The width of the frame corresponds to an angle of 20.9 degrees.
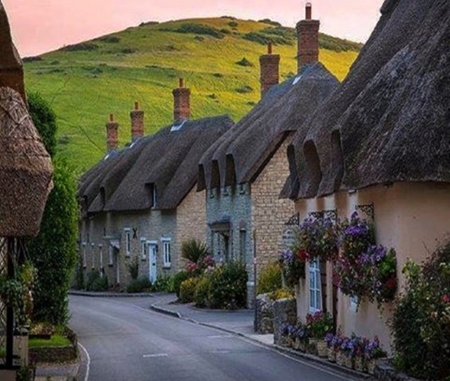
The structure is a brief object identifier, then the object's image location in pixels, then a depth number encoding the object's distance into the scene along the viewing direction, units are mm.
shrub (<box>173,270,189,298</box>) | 50812
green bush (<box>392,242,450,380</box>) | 16875
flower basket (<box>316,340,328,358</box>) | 25578
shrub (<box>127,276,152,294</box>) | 59156
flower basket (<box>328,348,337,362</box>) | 24484
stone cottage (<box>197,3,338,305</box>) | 41875
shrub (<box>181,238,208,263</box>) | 50406
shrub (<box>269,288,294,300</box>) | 32025
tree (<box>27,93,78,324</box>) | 29625
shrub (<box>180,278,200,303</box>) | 47688
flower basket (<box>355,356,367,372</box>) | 22027
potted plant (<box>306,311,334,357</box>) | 25766
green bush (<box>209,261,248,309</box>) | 43188
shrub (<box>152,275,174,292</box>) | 56594
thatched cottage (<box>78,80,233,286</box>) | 55969
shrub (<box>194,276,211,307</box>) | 44191
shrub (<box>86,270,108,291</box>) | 65750
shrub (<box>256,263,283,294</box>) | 39625
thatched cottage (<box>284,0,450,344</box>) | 19188
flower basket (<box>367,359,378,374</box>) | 21375
